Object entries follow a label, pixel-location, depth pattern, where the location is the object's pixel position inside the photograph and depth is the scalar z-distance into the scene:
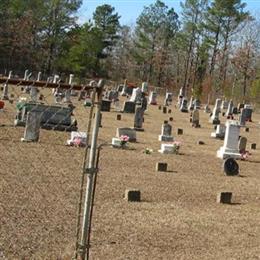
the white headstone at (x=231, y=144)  18.69
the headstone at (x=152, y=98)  41.33
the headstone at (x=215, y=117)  31.34
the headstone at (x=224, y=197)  11.68
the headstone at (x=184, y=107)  38.16
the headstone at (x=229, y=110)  38.15
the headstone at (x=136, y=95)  36.03
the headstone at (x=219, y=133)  24.78
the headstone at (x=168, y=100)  42.53
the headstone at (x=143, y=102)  33.64
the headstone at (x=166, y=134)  21.39
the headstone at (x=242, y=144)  19.86
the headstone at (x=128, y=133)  19.98
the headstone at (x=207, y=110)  40.25
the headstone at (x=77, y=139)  17.55
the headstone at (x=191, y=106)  40.50
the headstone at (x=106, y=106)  30.93
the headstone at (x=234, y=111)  41.20
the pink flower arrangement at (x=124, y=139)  18.50
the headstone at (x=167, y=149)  18.50
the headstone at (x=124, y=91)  46.43
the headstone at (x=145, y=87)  48.48
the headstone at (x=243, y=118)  32.30
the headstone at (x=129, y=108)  31.67
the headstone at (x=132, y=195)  11.12
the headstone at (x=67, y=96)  32.13
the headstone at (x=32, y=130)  17.81
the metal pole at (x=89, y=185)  5.94
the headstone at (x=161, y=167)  14.96
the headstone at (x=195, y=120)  29.06
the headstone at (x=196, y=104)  40.34
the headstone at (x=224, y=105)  43.28
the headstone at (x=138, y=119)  24.42
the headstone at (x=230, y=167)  15.46
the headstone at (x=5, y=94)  30.29
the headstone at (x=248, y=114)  36.04
